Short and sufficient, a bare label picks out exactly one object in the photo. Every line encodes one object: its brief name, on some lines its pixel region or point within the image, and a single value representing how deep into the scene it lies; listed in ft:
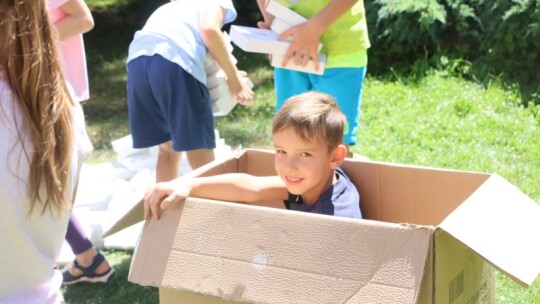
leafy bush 19.95
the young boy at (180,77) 11.75
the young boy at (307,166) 7.91
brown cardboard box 6.08
